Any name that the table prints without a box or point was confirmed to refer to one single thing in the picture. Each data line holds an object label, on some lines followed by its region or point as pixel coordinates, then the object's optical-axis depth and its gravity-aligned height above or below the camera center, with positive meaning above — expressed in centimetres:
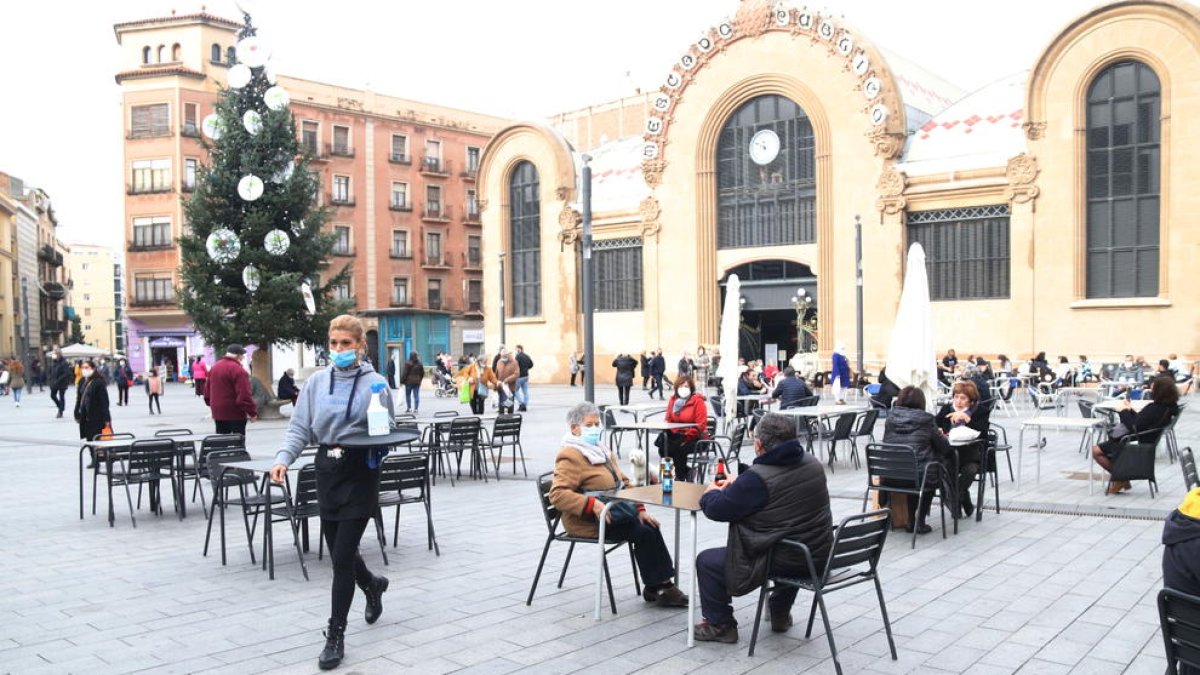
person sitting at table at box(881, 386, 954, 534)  884 -111
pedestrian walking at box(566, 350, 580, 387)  4006 -170
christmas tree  2359 +230
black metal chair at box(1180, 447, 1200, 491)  647 -107
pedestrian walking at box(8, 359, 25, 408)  3597 -197
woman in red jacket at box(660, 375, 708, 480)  1188 -122
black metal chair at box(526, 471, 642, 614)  653 -148
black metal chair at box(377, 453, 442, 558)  830 -135
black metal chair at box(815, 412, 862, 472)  1334 -159
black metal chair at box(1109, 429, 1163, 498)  1025 -157
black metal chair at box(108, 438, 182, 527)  998 -143
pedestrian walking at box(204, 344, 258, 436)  1285 -90
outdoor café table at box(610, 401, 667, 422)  1563 -143
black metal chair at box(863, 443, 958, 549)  862 -138
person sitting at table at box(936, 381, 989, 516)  959 -106
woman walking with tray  560 -77
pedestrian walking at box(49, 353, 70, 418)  2755 -157
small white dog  731 -112
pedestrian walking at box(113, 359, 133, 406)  3256 -188
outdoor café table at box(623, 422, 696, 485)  1165 -129
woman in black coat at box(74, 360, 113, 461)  1233 -101
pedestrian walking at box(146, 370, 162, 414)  2756 -169
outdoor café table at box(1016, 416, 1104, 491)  1141 -126
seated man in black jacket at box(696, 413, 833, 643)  550 -108
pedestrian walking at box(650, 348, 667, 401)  2998 -158
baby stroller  3475 -234
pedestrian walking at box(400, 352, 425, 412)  2553 -144
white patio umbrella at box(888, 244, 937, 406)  1177 -28
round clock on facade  3647 +661
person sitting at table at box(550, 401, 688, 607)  650 -134
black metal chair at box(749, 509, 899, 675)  536 -138
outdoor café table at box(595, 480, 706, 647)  582 -114
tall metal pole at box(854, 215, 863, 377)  2928 +176
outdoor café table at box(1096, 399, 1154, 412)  1317 -126
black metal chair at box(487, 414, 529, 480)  1323 -146
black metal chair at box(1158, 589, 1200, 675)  344 -114
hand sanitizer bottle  563 -57
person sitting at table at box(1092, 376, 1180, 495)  1083 -117
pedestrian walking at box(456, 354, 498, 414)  2102 -140
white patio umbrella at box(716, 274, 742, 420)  1505 -49
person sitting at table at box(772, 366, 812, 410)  1528 -113
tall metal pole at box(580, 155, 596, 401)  1741 +53
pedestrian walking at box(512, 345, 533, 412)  2583 -158
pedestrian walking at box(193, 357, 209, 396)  2909 -146
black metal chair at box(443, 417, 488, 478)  1287 -155
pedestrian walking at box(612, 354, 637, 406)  2638 -154
